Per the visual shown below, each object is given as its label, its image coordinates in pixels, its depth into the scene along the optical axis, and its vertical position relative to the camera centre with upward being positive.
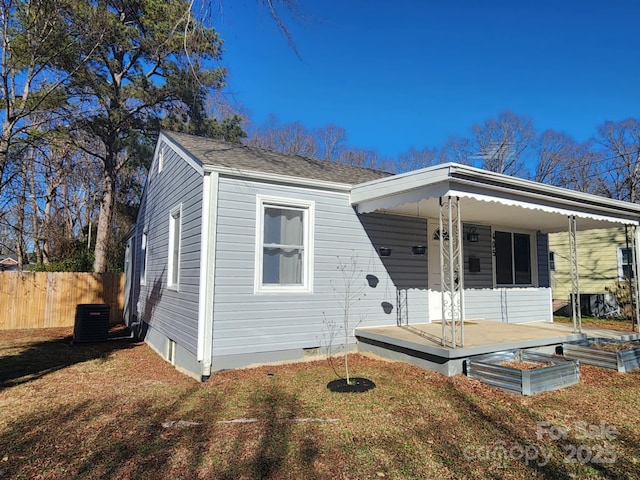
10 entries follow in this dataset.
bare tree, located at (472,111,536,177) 24.41 +8.15
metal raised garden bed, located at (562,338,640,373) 6.01 -1.25
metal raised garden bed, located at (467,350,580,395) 4.72 -1.26
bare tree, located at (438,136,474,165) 25.23 +8.32
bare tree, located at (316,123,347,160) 25.24 +8.88
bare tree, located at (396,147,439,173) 26.52 +8.04
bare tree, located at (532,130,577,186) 23.97 +7.48
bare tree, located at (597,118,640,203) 21.81 +6.85
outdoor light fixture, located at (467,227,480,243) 8.69 +0.90
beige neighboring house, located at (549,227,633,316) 14.05 +0.39
